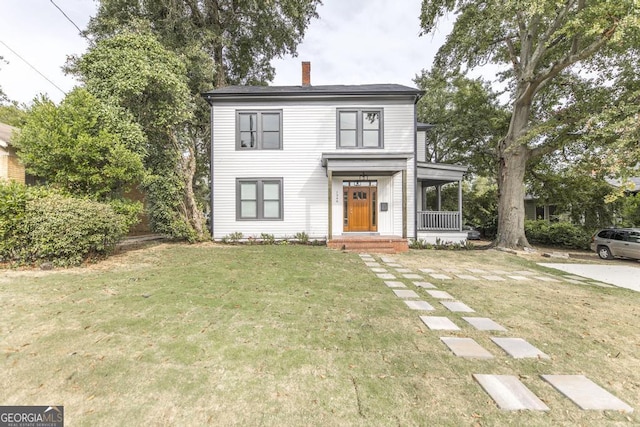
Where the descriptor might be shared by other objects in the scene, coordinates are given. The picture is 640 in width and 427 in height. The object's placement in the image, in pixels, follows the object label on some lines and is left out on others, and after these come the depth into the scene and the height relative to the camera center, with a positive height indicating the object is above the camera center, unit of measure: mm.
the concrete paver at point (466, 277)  6203 -1484
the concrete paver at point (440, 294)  4691 -1459
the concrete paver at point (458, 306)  4070 -1466
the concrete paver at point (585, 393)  2053 -1489
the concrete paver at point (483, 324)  3447 -1481
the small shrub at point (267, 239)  11234 -1024
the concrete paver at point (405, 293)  4715 -1447
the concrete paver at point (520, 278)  6262 -1542
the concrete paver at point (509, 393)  2027 -1470
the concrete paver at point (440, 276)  6116 -1456
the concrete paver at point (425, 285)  5316 -1448
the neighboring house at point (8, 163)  9812 +2007
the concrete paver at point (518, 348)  2783 -1482
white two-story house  11492 +2524
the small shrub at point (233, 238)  11288 -984
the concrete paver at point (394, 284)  5340 -1436
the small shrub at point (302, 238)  11305 -984
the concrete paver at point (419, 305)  4114 -1454
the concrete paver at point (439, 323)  3418 -1465
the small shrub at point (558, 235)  13757 -1046
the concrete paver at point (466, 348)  2758 -1467
